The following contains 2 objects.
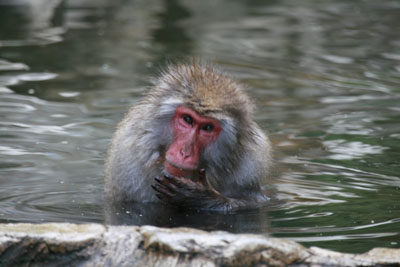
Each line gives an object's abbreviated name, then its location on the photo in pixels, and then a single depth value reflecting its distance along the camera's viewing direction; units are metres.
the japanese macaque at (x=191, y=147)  10.59
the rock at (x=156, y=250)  7.58
